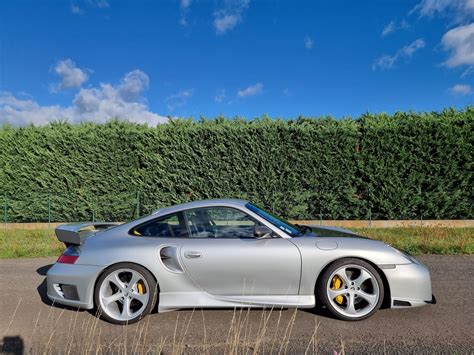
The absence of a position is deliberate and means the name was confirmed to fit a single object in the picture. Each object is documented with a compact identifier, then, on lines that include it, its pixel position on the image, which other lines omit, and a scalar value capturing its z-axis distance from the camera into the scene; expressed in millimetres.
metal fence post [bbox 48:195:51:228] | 11212
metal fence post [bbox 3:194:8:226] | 11275
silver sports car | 3451
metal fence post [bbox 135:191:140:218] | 10898
